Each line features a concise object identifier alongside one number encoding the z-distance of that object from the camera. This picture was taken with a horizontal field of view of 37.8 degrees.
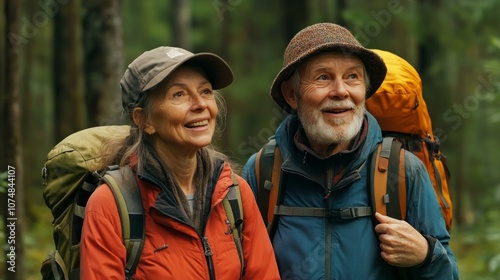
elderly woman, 3.54
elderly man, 4.04
